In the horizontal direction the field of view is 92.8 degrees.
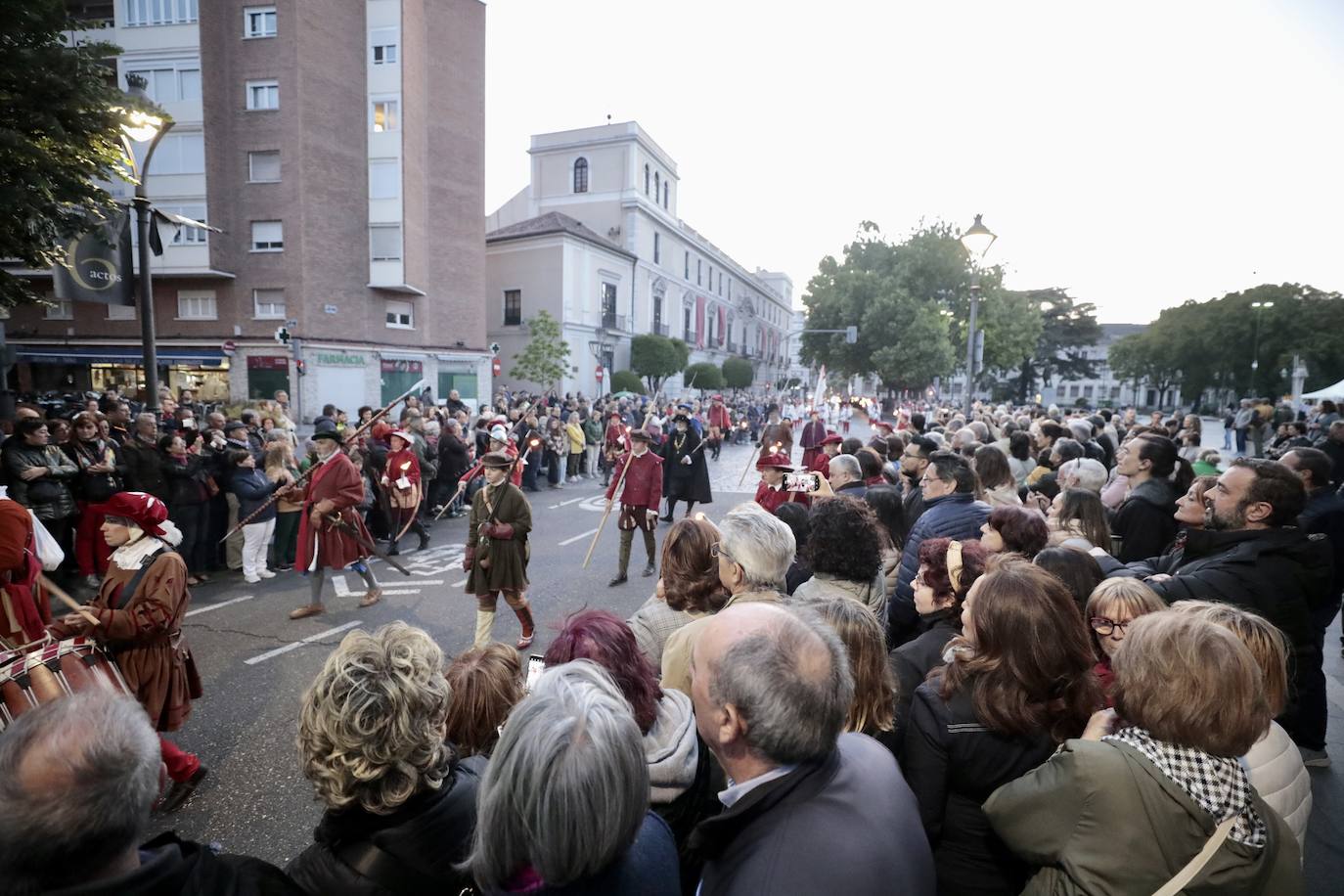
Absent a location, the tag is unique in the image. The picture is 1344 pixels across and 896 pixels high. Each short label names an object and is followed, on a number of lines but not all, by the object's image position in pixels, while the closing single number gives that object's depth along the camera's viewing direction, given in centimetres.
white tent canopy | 2080
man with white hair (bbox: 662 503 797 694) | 298
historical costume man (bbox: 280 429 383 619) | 648
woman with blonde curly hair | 166
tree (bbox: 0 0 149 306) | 653
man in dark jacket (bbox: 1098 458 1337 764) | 310
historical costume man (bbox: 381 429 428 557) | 897
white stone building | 3791
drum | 294
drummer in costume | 342
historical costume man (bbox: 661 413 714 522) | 1084
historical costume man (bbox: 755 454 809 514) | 666
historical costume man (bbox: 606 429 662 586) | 825
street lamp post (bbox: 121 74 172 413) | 736
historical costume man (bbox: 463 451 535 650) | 562
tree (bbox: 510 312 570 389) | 3306
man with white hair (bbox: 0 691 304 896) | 132
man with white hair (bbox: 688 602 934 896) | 129
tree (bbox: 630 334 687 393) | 4231
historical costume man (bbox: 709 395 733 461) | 1897
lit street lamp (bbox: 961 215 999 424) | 1097
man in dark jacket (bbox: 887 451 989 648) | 378
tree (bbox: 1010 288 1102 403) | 6950
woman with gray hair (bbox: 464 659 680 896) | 125
